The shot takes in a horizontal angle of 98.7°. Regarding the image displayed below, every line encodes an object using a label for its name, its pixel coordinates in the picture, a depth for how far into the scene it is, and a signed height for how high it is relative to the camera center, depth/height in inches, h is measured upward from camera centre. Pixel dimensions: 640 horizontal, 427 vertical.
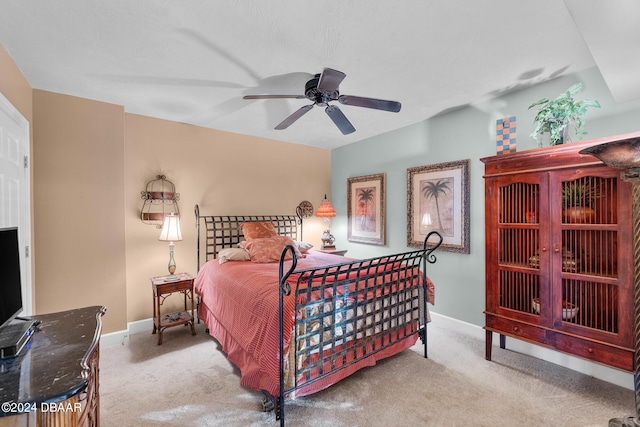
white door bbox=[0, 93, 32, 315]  82.5 +11.9
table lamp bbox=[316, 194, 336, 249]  187.8 -1.1
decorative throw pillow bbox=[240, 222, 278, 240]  156.3 -9.4
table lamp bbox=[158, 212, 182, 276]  130.6 -7.3
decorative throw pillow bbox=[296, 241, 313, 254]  157.3 -19.3
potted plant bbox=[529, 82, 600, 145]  90.2 +32.9
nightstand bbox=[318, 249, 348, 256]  178.4 -25.0
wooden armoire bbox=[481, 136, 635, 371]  79.6 -14.0
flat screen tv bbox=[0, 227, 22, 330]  49.9 -11.8
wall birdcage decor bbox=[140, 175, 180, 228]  138.8 +7.3
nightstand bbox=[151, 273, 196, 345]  123.8 -36.0
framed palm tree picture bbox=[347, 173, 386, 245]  174.4 +2.7
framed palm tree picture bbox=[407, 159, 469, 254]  133.3 +4.5
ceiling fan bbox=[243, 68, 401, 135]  82.5 +37.5
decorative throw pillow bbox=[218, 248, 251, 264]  133.3 -20.2
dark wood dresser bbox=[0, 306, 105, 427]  36.0 -23.5
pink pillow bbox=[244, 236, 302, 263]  134.6 -17.5
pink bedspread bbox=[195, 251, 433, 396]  77.6 -34.6
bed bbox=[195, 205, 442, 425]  76.7 -34.7
